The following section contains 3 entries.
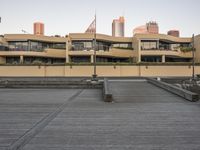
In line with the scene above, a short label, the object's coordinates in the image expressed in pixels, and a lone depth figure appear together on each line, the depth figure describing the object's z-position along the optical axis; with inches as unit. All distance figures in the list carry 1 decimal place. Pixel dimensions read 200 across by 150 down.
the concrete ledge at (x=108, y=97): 581.3
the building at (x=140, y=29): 7626.0
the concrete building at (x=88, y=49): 1971.0
